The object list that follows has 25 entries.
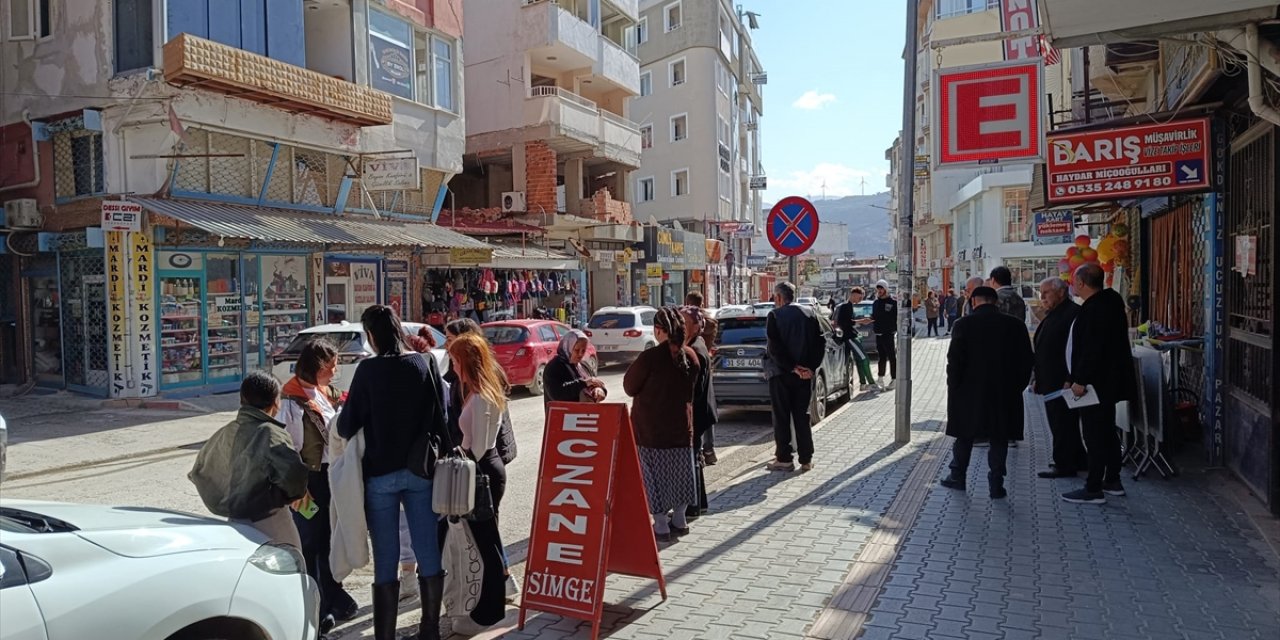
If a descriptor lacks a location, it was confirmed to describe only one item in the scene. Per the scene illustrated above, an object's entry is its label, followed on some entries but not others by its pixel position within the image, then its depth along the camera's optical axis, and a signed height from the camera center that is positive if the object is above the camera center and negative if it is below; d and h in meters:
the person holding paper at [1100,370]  6.95 -0.67
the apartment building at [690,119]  45.34 +9.61
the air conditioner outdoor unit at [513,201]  27.81 +3.17
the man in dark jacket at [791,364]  8.12 -0.67
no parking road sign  8.83 +0.70
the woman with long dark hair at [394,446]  4.26 -0.72
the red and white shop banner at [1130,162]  7.48 +1.13
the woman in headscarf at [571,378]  5.86 -0.55
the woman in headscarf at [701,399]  6.87 -0.85
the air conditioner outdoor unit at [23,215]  16.30 +1.77
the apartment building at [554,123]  28.09 +5.97
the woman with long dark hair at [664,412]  5.95 -0.80
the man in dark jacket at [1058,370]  7.63 -0.73
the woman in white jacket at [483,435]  4.75 -0.75
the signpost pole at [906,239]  9.84 +0.62
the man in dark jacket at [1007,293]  9.77 -0.04
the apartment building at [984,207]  40.81 +4.17
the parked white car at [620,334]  20.25 -0.87
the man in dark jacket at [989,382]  7.18 -0.78
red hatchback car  16.11 -0.93
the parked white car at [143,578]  2.58 -0.91
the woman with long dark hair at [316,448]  4.85 -0.82
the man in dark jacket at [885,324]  15.20 -0.56
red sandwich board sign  4.61 -1.21
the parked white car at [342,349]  12.50 -0.70
